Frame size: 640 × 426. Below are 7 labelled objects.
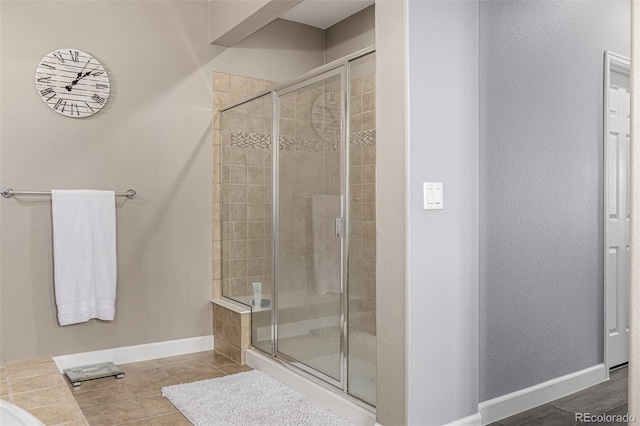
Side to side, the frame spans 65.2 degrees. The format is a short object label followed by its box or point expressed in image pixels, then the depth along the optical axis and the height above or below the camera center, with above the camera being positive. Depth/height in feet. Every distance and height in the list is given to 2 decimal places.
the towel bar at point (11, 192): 9.82 +0.26
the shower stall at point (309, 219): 8.02 -0.31
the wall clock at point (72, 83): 10.25 +2.57
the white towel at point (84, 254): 10.18 -1.03
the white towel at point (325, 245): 8.57 -0.73
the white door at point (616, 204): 8.95 -0.05
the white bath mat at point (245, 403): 8.03 -3.48
